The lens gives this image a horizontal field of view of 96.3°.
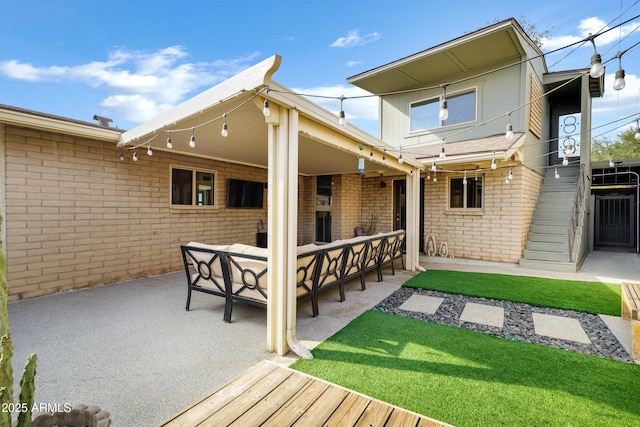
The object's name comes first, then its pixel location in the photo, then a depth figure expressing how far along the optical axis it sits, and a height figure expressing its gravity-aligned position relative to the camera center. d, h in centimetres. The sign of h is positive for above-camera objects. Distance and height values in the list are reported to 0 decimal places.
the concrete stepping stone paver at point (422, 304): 412 -140
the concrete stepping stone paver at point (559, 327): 323 -141
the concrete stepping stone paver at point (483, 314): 366 -141
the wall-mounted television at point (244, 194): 733 +46
